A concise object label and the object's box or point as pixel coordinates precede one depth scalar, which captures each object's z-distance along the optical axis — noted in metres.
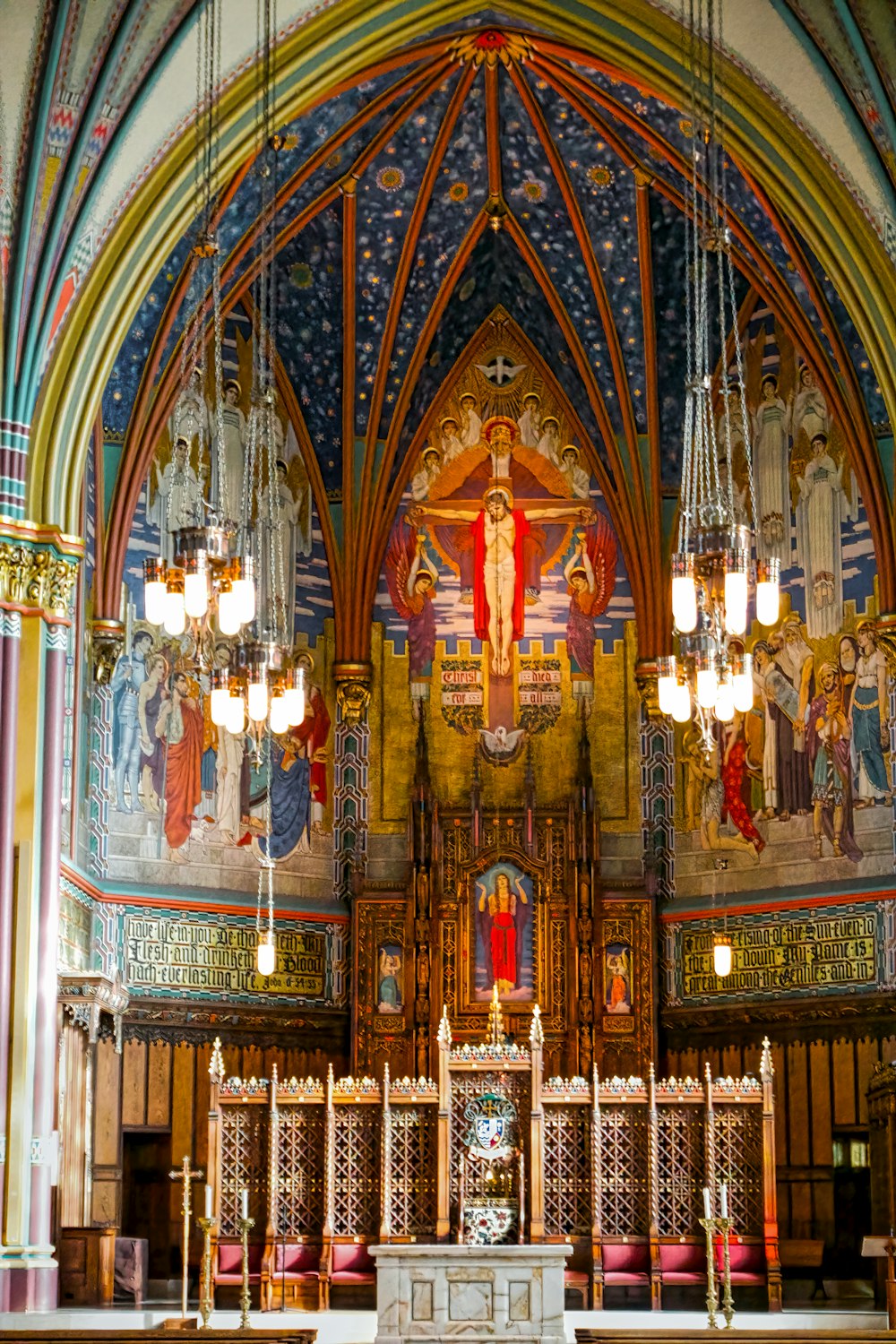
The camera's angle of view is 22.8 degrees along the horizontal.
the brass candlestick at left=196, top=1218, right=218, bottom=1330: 19.06
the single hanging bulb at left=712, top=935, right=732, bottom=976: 27.45
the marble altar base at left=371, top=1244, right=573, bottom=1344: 18.22
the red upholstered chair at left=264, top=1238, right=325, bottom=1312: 23.09
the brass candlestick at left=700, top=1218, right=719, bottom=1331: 18.61
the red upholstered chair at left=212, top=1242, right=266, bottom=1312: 23.20
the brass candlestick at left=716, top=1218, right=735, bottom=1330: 18.70
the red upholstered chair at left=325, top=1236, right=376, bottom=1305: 23.30
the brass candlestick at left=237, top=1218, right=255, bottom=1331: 17.89
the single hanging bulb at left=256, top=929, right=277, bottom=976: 24.02
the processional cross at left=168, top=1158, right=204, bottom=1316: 20.16
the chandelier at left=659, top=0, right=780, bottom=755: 17.92
